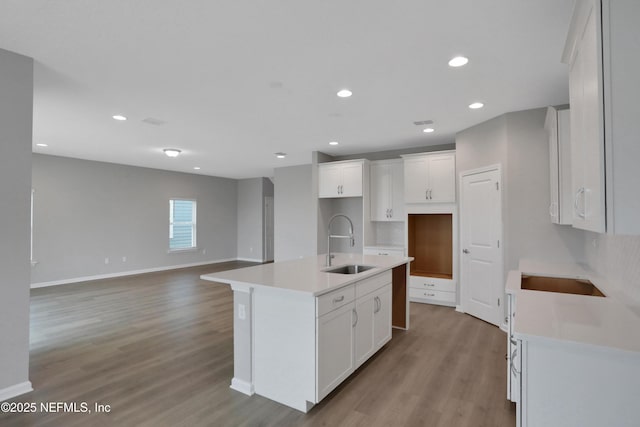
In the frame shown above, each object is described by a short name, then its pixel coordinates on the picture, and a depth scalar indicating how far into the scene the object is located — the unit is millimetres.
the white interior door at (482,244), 4031
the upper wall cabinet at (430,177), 4926
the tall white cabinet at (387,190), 5652
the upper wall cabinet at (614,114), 1161
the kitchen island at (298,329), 2225
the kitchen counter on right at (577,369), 1214
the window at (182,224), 8789
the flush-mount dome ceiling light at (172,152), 5871
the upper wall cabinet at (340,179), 5770
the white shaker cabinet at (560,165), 2913
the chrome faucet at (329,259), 3236
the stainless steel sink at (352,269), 3328
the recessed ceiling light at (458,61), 2580
